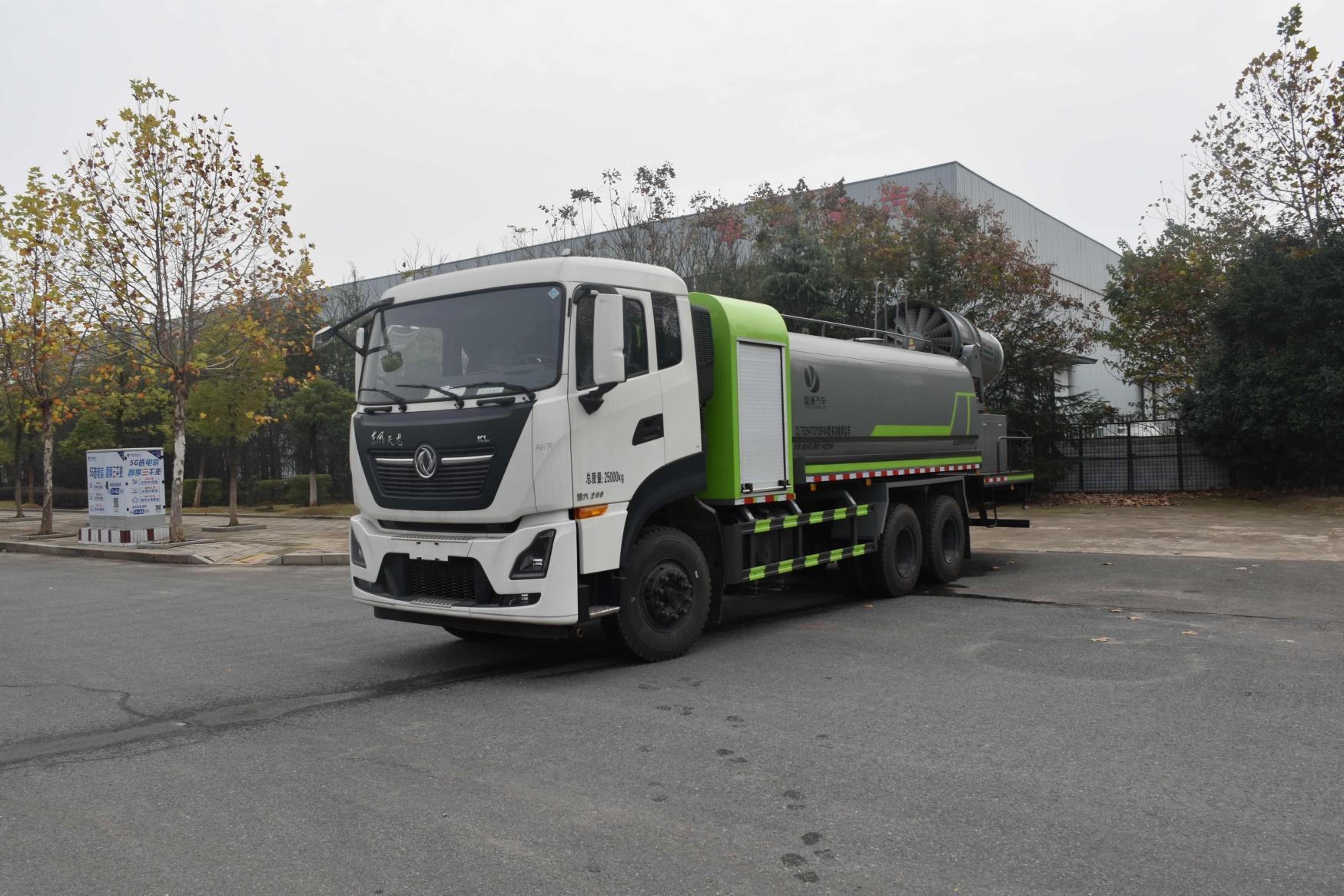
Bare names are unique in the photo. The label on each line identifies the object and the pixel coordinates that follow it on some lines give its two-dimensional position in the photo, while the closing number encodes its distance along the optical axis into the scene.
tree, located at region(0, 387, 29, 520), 25.02
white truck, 6.63
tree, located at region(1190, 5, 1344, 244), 21.02
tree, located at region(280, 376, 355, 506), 26.66
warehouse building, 30.44
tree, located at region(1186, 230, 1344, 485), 20.75
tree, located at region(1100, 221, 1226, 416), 25.00
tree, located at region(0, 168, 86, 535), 18.67
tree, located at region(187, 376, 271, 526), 22.62
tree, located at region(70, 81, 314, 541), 17.97
